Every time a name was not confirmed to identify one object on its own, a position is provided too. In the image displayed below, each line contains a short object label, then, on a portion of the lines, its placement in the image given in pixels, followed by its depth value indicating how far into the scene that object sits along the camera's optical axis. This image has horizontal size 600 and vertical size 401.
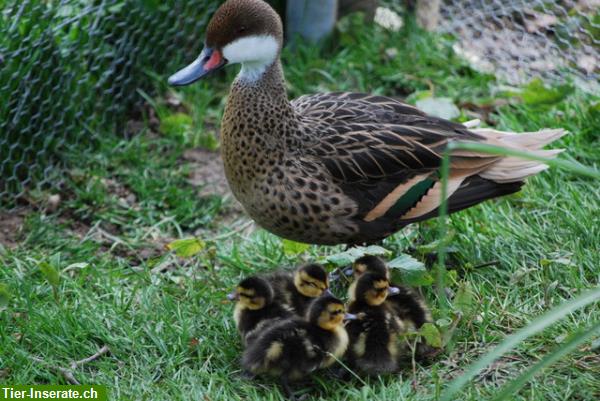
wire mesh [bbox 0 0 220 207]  9.13
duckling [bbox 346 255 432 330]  6.71
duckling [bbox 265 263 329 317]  6.72
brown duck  7.16
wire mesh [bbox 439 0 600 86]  10.65
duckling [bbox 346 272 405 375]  6.37
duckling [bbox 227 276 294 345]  6.61
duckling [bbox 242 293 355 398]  6.23
